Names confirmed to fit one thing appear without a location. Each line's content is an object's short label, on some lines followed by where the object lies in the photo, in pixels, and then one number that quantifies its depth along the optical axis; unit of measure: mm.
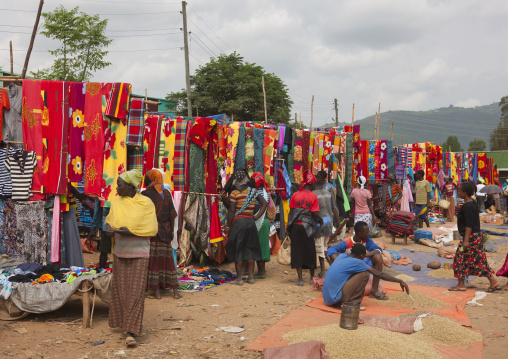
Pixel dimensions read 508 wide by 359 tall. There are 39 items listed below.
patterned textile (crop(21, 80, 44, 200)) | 7469
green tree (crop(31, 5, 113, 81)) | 23500
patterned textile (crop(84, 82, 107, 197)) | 7680
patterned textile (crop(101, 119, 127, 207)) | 7785
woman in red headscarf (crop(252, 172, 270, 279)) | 9156
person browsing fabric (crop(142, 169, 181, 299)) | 7281
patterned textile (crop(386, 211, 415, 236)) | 13489
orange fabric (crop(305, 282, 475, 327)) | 6668
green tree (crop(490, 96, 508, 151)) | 66438
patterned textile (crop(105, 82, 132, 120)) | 7633
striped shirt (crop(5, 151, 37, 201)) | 7324
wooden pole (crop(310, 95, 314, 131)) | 17455
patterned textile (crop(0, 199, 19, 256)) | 7469
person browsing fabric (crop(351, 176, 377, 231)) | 11982
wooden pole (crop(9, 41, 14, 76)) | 9870
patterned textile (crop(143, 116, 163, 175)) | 9188
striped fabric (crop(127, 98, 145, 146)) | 7946
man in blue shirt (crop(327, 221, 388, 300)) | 7254
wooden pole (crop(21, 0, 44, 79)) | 10720
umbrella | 21062
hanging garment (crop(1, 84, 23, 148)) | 7500
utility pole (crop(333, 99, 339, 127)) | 46094
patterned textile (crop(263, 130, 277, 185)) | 10875
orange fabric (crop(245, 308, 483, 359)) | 5320
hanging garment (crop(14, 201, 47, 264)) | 7398
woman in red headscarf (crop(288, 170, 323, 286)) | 8578
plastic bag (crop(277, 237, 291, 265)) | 9172
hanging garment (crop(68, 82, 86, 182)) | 7664
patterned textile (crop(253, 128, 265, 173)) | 10633
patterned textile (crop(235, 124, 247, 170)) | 10320
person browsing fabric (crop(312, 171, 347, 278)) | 9298
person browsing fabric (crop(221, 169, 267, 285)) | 8555
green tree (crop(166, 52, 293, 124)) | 32688
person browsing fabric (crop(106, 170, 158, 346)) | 5492
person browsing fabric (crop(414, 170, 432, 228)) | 15183
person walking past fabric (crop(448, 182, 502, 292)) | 8062
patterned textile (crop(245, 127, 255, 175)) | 10509
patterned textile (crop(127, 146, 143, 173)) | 8461
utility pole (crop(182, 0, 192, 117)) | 24250
